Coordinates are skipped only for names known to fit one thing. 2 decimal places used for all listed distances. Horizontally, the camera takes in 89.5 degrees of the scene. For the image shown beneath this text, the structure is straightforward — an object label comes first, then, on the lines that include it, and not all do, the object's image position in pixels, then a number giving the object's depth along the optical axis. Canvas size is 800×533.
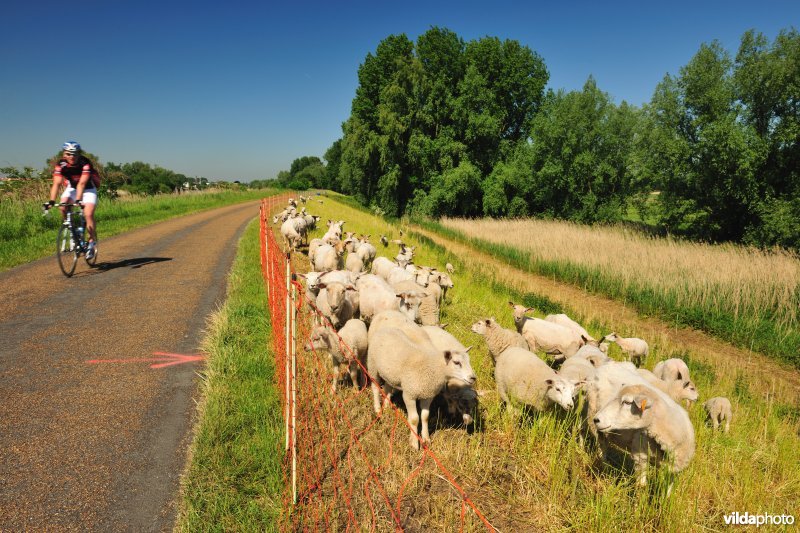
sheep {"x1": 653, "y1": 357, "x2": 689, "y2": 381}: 6.16
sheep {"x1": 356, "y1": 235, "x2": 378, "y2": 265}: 11.93
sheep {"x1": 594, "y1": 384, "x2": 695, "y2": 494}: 3.90
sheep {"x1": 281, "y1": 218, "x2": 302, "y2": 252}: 14.34
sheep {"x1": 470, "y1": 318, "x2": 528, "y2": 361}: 6.86
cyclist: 9.26
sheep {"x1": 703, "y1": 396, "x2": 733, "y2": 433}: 5.76
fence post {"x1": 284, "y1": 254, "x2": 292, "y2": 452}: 3.92
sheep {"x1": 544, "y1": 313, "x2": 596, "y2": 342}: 7.87
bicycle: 9.55
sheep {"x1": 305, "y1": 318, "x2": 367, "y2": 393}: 5.69
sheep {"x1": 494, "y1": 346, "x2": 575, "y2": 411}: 4.84
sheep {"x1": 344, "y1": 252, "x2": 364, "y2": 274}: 10.93
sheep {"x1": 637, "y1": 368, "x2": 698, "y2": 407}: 5.68
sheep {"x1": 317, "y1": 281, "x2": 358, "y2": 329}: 6.96
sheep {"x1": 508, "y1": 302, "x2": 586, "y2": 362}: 7.35
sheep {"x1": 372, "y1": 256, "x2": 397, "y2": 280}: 10.90
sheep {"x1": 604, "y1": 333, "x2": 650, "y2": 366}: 7.72
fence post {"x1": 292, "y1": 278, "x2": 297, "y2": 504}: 3.55
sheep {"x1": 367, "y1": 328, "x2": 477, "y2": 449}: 4.71
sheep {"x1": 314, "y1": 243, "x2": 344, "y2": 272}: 10.37
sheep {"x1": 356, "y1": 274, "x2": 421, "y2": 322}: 7.31
